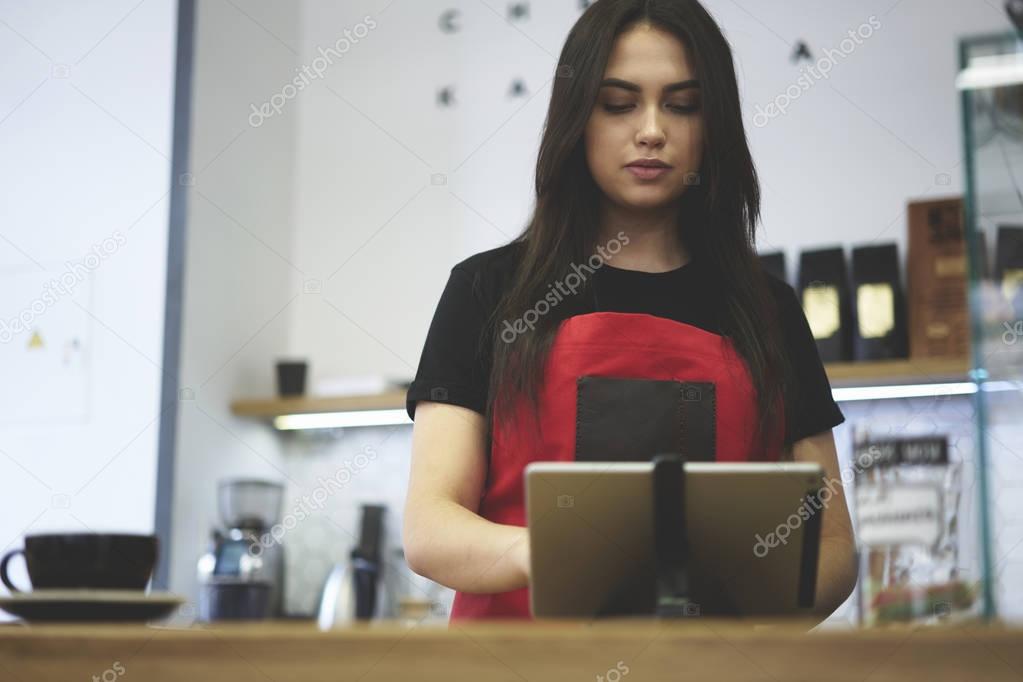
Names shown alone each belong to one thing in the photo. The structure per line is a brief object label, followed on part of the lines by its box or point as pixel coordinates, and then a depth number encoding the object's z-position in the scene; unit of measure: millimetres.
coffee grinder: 4792
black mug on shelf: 5352
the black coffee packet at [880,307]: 4572
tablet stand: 2227
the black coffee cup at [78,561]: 2252
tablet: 2238
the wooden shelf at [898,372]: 4419
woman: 2700
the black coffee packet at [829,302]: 4627
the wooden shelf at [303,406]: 5162
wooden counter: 1771
